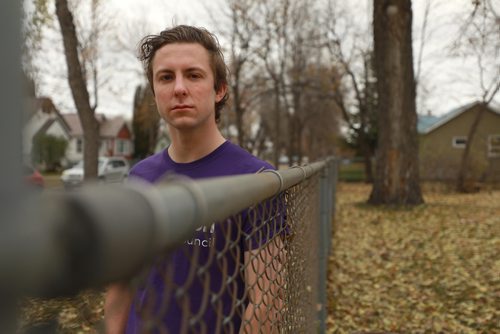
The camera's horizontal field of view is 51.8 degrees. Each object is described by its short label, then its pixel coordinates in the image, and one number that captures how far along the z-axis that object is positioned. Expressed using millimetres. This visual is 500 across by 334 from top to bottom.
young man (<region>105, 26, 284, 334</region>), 1616
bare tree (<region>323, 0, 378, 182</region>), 33219
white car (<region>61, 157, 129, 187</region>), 29080
